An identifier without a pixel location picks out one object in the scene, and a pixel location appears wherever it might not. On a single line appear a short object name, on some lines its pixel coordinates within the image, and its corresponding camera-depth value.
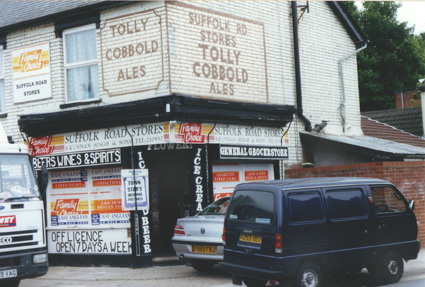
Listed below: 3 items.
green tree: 35.12
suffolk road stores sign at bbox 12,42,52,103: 14.08
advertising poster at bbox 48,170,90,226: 13.38
